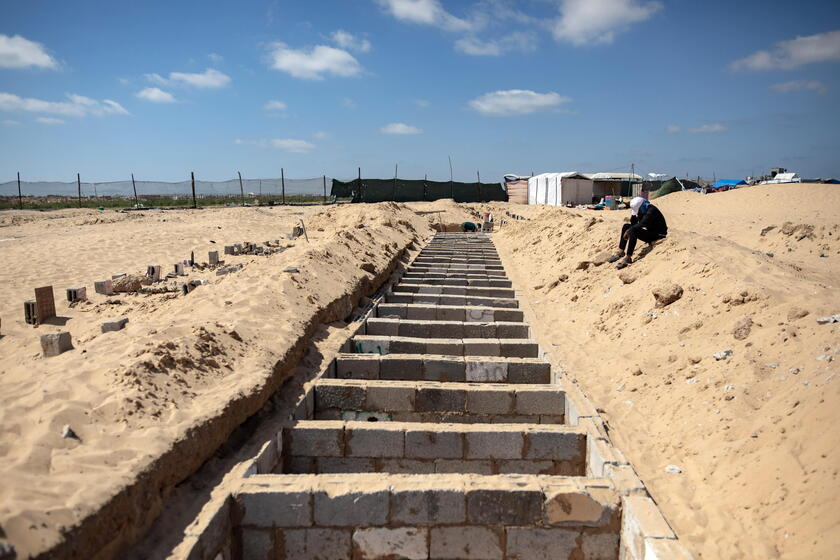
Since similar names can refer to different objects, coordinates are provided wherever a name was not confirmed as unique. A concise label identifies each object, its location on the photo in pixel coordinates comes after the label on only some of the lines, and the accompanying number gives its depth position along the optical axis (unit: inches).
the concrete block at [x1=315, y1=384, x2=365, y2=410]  203.6
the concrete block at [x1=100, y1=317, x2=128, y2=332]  202.8
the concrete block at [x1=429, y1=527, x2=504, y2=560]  143.3
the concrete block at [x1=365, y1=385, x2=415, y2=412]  203.9
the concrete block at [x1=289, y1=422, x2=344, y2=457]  173.0
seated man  340.8
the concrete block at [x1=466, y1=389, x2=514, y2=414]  203.8
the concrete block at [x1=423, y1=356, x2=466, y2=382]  230.2
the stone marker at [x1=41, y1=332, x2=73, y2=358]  183.3
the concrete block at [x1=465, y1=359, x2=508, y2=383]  229.8
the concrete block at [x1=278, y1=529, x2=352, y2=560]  141.0
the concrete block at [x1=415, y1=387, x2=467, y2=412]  204.5
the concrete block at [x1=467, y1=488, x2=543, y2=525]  140.5
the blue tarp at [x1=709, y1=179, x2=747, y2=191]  1277.1
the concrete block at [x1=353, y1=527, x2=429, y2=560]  142.2
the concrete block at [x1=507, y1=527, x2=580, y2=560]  142.3
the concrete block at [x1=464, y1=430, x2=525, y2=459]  174.7
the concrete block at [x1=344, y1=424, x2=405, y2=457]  172.7
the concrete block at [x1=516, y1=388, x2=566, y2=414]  203.2
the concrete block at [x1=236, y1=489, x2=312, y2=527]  137.0
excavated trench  138.3
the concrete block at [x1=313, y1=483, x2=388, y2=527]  139.1
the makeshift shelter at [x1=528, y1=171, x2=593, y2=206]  1073.5
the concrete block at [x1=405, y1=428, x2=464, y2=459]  172.4
